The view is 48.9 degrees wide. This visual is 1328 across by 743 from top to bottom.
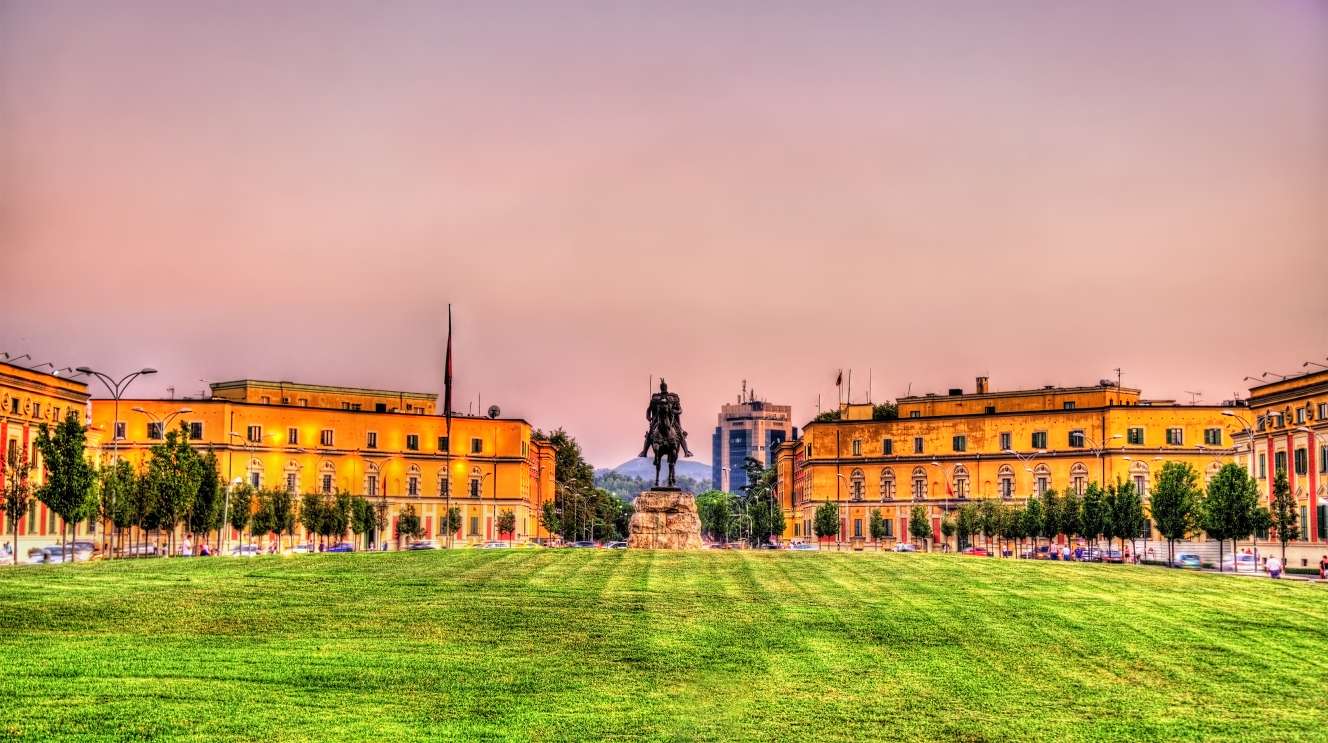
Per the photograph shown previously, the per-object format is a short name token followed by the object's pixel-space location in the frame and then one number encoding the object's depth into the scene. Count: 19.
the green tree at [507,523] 145.88
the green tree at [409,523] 120.56
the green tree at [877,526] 142.88
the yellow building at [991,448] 133.88
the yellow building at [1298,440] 86.69
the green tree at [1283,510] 73.44
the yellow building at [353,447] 136.50
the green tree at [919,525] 126.31
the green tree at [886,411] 175.50
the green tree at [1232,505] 72.12
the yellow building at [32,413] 93.25
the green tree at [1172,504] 79.32
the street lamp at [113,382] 65.36
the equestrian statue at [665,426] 72.44
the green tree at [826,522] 136.00
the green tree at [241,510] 97.56
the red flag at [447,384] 87.36
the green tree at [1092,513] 89.79
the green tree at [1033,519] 104.38
